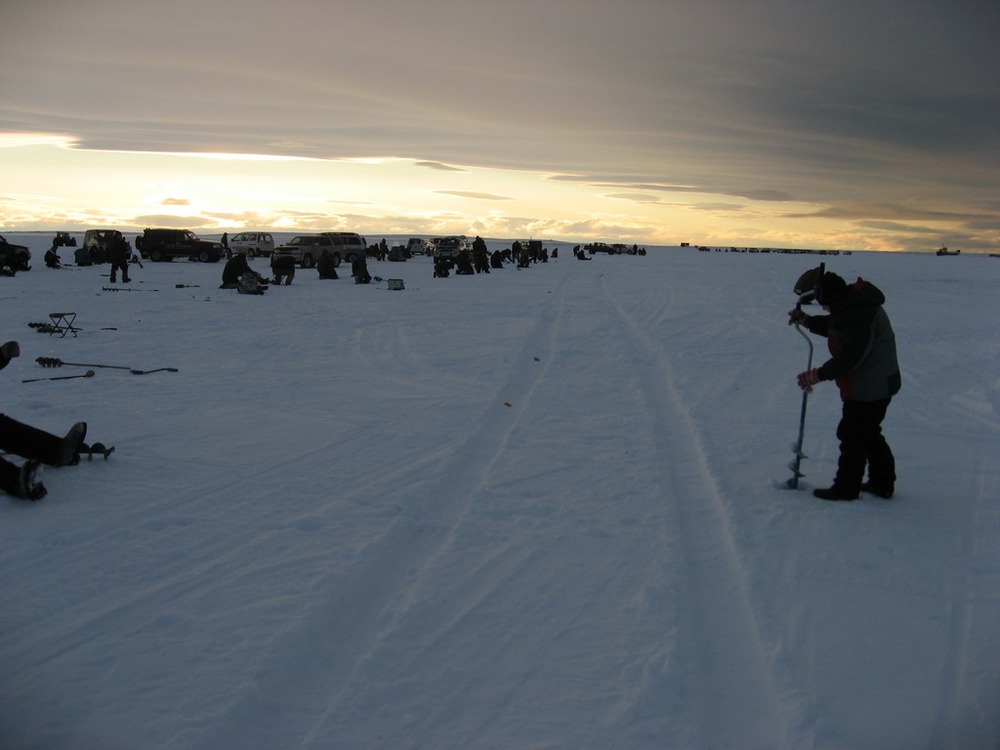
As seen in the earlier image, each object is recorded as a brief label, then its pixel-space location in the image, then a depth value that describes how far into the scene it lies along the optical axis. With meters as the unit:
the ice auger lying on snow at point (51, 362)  9.58
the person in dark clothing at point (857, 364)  4.94
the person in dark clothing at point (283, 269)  24.20
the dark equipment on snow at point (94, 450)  5.72
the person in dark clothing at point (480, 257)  34.50
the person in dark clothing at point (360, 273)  25.84
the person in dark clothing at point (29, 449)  4.86
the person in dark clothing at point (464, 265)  32.62
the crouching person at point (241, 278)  20.61
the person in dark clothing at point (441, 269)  30.11
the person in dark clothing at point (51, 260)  28.66
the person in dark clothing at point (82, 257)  30.87
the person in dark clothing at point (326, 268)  27.66
